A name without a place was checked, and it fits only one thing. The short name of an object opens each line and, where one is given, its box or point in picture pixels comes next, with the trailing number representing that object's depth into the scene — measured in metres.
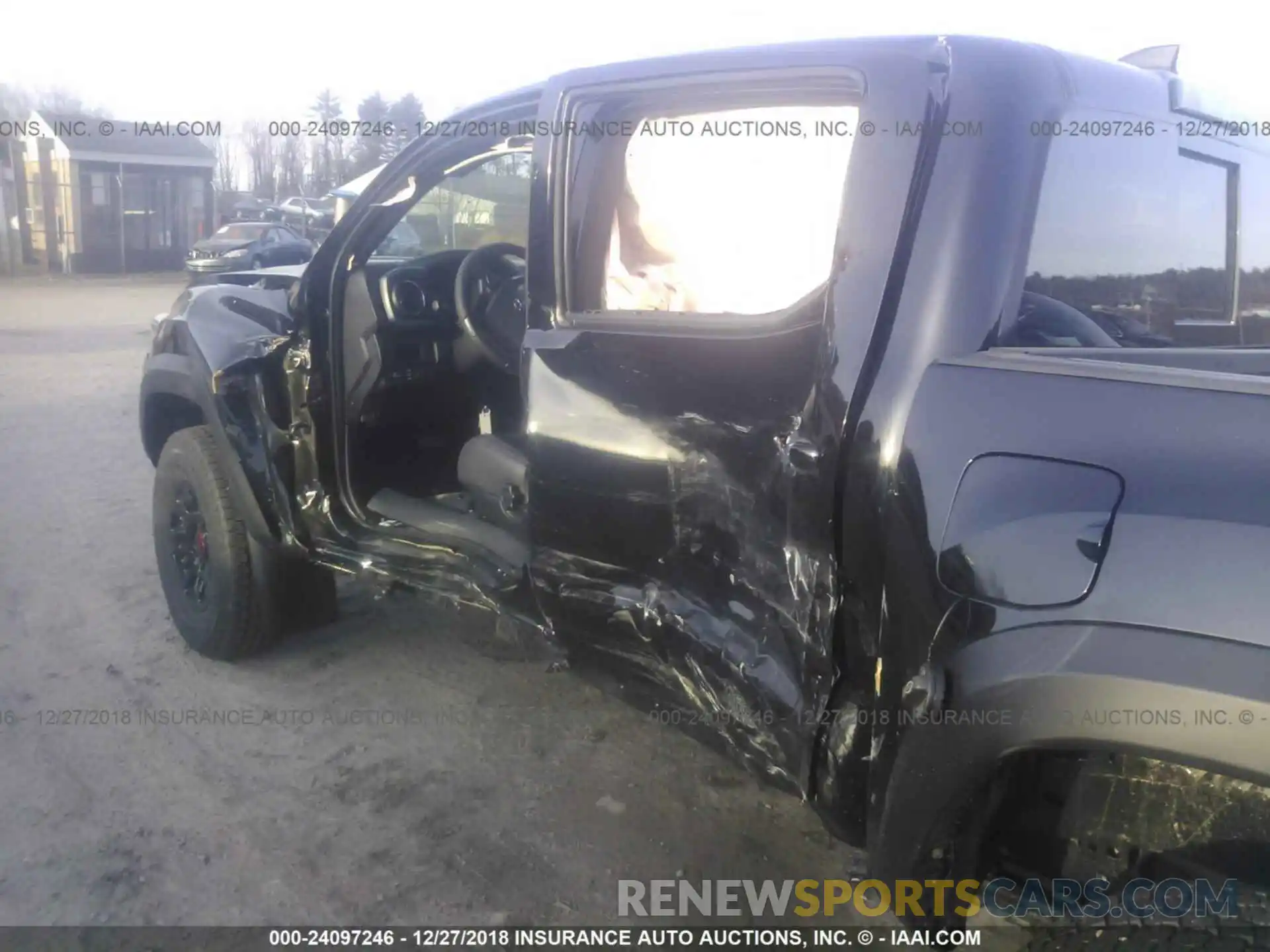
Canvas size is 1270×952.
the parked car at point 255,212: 29.47
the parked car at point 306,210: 25.80
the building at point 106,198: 29.11
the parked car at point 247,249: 18.42
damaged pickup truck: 1.55
